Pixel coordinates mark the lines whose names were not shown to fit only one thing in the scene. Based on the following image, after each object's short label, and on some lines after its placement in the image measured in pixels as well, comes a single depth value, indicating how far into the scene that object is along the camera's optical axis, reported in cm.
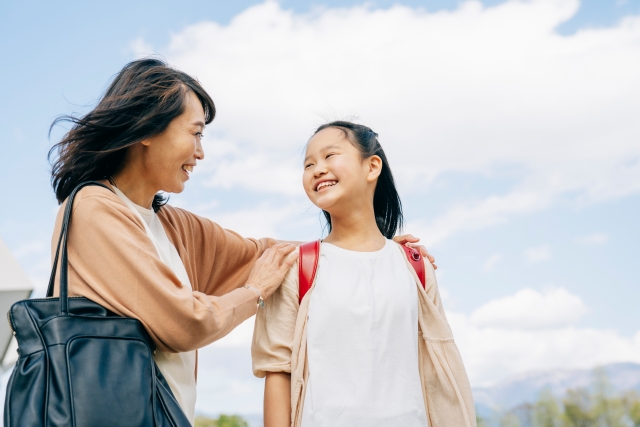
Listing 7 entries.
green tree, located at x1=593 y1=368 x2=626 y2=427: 1590
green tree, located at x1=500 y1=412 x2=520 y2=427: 1627
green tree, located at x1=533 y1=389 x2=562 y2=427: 1661
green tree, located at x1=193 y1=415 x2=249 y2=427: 1449
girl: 205
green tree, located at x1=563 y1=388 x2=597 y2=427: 1645
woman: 177
